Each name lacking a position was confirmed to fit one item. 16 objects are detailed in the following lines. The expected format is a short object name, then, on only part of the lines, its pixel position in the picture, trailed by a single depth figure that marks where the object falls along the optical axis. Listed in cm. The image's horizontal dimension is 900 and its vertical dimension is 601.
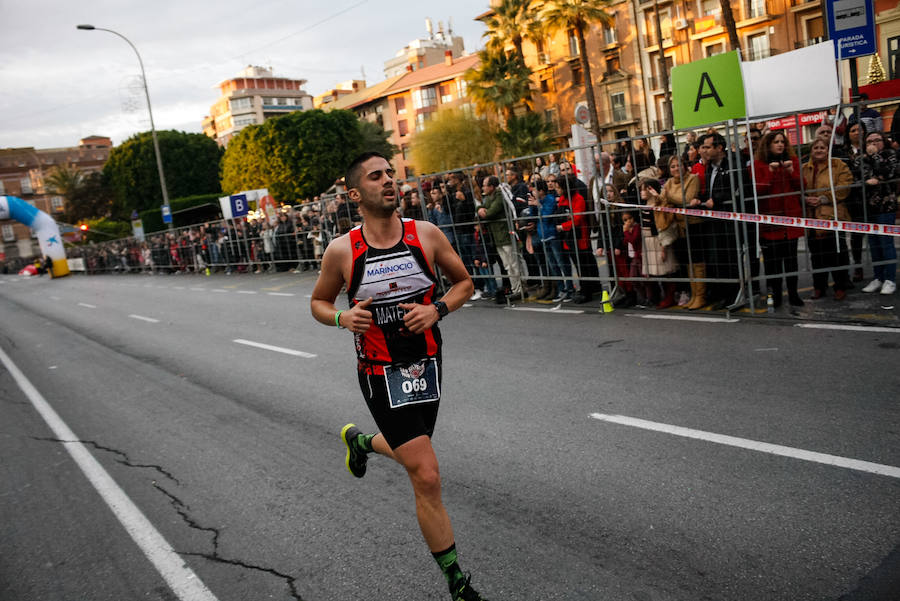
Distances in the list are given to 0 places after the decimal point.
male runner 339
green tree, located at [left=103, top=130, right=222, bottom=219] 6981
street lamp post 3875
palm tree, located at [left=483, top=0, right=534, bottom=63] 4950
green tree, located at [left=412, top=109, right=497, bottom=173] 5991
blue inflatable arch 4131
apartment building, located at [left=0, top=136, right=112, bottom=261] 11269
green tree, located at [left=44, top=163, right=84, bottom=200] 8982
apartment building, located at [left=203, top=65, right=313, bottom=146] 12425
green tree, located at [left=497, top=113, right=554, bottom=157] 4822
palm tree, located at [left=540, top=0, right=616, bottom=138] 4556
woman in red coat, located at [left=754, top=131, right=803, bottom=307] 880
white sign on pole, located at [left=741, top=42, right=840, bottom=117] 891
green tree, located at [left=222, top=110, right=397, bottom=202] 6356
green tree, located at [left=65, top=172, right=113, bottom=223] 8581
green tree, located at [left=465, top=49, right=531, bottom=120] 5053
